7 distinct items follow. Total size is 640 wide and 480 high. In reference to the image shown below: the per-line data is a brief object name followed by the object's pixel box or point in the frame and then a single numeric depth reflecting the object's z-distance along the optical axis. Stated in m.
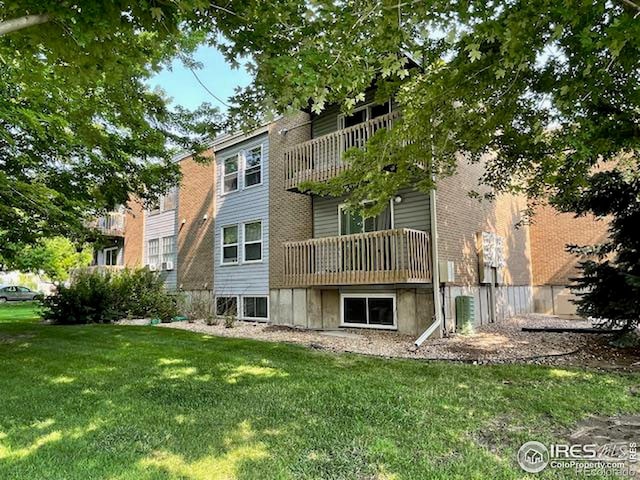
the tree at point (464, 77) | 3.94
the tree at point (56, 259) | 24.20
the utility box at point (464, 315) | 10.81
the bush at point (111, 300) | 14.75
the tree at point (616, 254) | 7.42
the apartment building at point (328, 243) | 10.62
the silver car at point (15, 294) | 32.05
